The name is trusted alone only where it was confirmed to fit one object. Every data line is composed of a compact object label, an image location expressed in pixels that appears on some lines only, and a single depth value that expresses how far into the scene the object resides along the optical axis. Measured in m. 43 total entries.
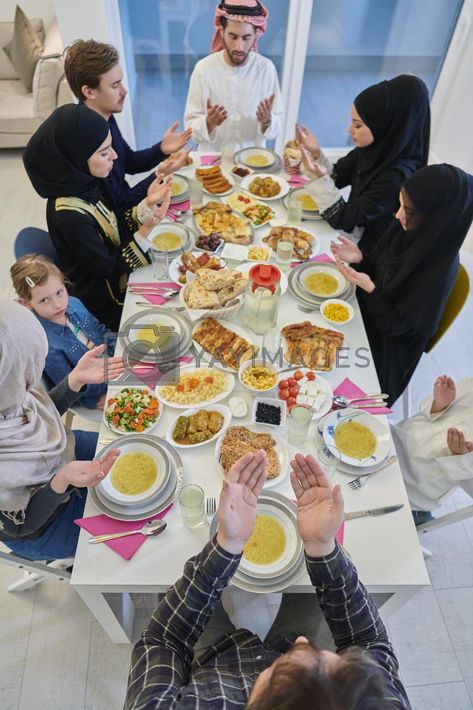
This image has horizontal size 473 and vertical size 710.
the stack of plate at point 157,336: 1.85
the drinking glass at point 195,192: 2.49
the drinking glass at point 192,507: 1.39
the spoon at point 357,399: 1.73
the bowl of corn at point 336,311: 2.01
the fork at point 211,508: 1.43
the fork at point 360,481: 1.53
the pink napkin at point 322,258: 2.30
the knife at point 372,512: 1.46
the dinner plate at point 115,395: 1.62
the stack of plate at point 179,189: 2.52
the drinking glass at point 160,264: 2.16
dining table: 1.34
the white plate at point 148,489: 1.44
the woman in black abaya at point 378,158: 2.21
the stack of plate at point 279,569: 1.32
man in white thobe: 2.93
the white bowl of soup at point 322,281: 2.14
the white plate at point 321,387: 1.70
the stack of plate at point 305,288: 2.08
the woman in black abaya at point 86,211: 1.93
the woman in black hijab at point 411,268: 1.81
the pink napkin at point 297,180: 2.74
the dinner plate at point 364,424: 1.57
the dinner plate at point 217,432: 1.58
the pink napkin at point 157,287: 2.07
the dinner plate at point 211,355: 1.83
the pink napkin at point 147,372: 1.79
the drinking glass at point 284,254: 2.20
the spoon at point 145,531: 1.38
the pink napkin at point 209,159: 2.83
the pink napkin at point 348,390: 1.79
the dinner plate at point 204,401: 1.69
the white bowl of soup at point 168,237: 2.28
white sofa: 3.93
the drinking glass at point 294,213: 2.43
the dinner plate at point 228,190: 2.60
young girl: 1.78
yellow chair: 2.07
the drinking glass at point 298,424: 1.59
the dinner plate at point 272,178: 2.59
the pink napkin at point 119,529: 1.36
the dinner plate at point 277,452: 1.52
